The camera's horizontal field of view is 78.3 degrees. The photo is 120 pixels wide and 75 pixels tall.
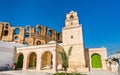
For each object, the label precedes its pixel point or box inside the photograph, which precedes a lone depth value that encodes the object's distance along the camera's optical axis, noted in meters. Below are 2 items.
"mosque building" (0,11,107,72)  12.10
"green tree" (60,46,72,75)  8.73
